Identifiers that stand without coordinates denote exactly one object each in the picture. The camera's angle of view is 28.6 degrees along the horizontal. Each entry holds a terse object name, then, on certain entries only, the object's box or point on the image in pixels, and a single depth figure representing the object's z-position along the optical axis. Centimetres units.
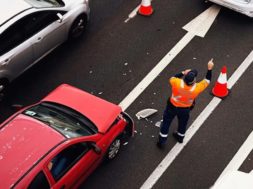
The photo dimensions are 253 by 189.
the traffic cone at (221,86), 1058
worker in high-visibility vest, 873
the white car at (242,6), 1205
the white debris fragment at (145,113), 1048
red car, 767
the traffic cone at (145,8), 1254
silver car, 1027
